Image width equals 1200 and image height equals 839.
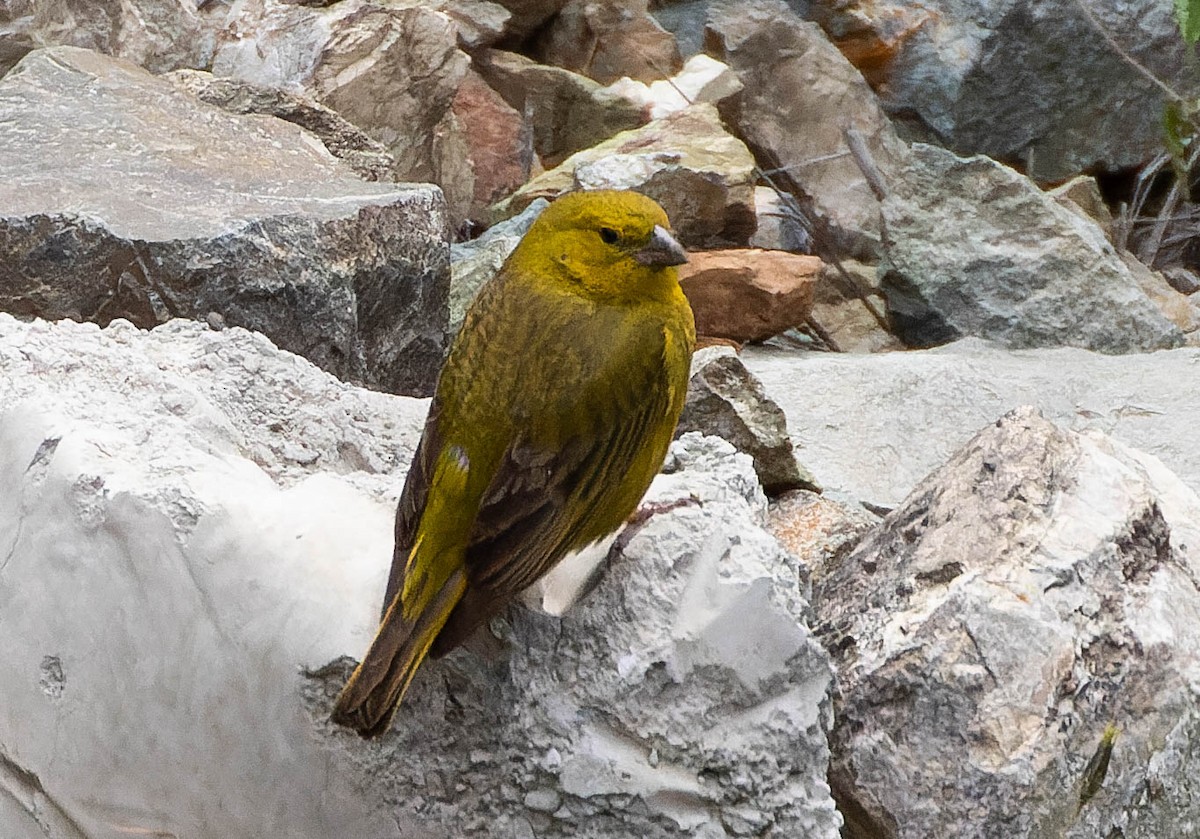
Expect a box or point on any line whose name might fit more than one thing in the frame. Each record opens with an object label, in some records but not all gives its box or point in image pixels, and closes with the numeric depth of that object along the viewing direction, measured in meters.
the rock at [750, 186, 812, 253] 11.37
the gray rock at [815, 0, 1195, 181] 13.72
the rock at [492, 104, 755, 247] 10.19
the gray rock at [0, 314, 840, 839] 3.85
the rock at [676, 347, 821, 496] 7.20
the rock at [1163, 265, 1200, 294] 13.15
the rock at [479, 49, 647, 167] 12.30
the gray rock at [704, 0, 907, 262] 12.24
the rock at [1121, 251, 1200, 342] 11.26
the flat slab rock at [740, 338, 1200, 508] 8.33
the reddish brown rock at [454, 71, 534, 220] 11.52
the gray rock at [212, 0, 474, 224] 10.15
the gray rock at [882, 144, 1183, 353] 10.30
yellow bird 3.73
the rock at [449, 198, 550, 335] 8.66
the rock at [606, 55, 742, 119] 12.46
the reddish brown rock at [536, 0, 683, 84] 13.26
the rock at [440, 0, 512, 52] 12.37
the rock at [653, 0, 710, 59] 13.91
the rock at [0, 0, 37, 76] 9.26
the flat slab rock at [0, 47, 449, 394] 6.47
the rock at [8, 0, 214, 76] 9.38
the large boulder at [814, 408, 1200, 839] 4.26
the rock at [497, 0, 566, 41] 13.12
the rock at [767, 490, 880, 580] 6.64
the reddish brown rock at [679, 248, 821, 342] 9.68
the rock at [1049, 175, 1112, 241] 13.05
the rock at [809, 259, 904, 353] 10.75
